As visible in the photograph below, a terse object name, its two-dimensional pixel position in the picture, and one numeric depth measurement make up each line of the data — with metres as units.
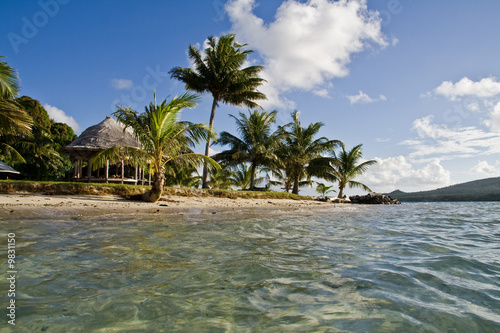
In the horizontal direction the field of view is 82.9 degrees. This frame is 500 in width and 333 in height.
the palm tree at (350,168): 28.25
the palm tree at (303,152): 24.89
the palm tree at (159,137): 10.84
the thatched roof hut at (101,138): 15.73
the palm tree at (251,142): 22.06
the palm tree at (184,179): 26.56
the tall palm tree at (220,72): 19.72
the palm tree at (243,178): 26.78
